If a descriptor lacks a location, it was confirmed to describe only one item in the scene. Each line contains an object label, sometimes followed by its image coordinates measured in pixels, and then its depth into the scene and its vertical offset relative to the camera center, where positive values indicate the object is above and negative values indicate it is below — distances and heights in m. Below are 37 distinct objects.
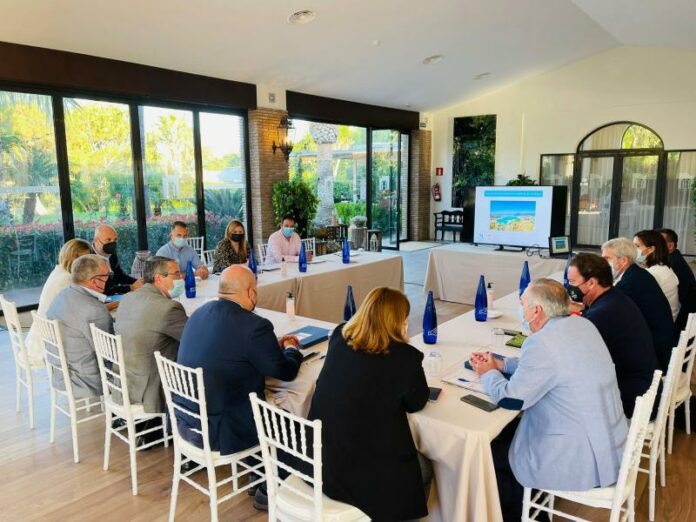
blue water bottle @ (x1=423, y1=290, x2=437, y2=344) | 2.91 -0.75
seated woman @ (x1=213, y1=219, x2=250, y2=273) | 5.18 -0.55
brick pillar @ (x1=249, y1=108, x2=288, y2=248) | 8.36 +0.48
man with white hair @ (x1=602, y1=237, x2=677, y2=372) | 3.00 -0.67
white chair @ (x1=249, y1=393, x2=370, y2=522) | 1.84 -1.14
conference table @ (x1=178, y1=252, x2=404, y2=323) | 4.58 -0.88
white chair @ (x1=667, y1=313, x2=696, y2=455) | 2.77 -1.11
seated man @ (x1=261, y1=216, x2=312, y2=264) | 5.91 -0.58
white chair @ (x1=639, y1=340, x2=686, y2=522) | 2.35 -1.09
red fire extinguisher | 12.84 +0.05
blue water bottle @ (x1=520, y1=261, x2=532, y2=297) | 4.08 -0.67
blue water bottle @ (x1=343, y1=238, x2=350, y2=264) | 5.76 -0.67
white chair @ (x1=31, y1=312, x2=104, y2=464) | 3.02 -1.03
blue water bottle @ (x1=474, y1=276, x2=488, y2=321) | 3.32 -0.72
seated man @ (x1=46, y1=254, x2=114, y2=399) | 3.09 -0.73
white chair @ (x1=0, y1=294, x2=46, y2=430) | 3.37 -1.03
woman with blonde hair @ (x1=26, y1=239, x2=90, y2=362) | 3.58 -0.65
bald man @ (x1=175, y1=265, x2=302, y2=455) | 2.32 -0.74
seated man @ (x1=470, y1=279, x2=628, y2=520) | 1.93 -0.80
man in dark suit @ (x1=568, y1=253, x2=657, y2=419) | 2.42 -0.71
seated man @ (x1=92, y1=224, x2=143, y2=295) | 4.45 -0.49
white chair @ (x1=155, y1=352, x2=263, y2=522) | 2.30 -1.06
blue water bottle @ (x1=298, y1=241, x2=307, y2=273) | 5.24 -0.68
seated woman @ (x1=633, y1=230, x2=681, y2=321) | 3.68 -0.51
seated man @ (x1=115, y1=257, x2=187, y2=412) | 2.83 -0.76
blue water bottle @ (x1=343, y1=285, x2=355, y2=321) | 3.18 -0.70
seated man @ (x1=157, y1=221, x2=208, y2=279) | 4.99 -0.52
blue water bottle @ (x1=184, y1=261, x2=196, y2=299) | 4.10 -0.71
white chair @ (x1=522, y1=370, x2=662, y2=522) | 1.89 -1.14
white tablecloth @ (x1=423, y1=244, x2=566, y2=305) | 6.06 -0.96
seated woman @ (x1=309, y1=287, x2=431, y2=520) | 1.85 -0.80
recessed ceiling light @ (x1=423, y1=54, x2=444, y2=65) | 8.54 +2.27
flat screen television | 6.49 -0.29
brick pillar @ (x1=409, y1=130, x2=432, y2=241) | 12.46 +0.32
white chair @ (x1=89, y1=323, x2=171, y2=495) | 2.74 -1.12
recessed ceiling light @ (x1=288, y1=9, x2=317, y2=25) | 5.96 +2.09
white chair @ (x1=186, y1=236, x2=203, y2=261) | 7.26 -0.69
